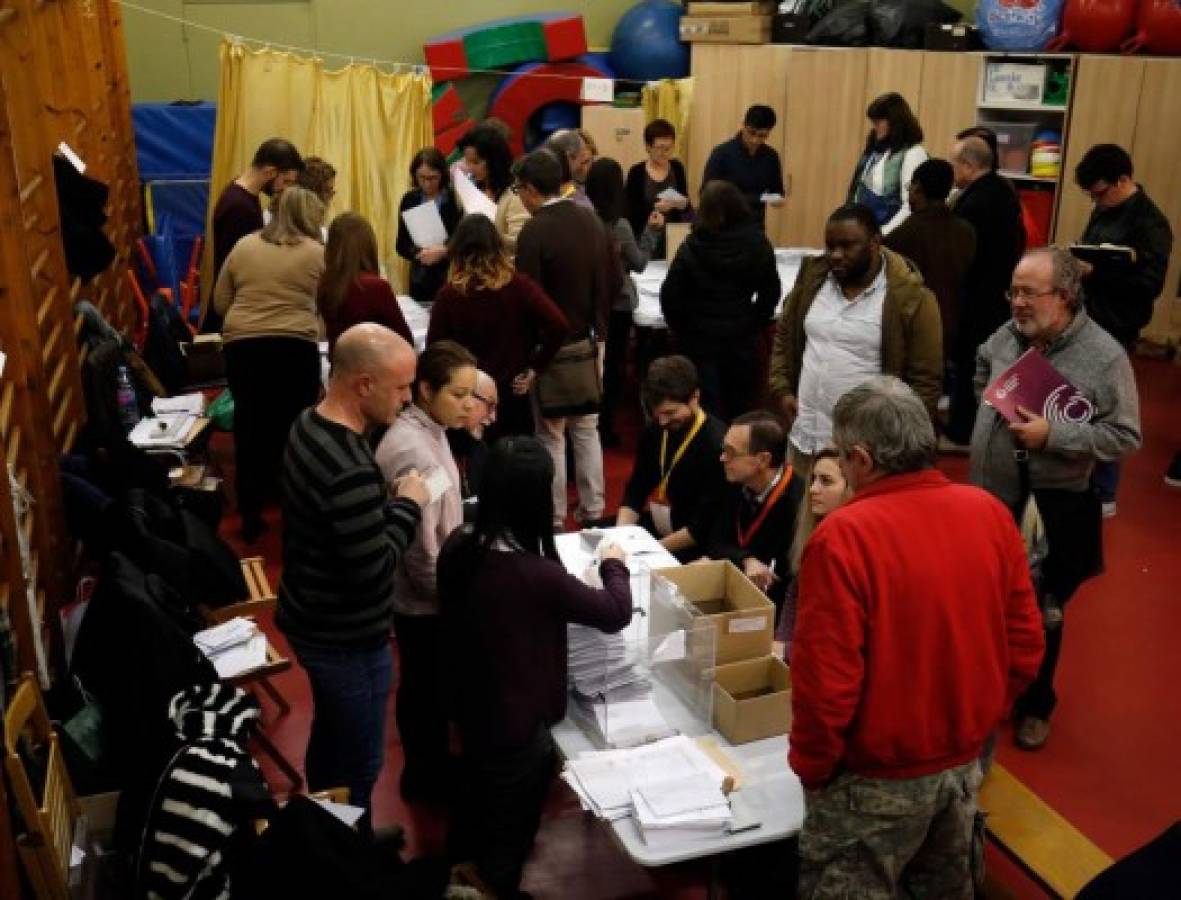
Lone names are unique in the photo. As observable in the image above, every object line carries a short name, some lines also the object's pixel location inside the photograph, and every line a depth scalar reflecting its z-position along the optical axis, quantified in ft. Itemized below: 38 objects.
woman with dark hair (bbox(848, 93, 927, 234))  22.09
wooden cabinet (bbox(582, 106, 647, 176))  29.12
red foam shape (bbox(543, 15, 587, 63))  31.81
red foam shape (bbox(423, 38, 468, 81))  32.09
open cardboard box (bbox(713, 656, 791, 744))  9.63
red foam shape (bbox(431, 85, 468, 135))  31.78
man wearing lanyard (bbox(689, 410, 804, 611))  12.17
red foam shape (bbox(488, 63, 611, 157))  31.91
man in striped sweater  9.86
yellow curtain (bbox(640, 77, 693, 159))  30.78
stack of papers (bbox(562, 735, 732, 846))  8.70
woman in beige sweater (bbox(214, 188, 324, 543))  17.21
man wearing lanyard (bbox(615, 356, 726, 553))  13.38
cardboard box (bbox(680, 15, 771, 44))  31.50
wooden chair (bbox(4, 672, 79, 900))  9.05
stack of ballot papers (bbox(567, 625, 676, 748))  10.00
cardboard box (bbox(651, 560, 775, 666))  10.01
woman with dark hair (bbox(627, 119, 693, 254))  23.63
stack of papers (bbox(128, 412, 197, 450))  17.17
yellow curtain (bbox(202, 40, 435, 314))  26.21
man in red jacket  7.86
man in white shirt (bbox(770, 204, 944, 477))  13.67
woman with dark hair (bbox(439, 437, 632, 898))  9.20
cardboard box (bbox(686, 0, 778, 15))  31.50
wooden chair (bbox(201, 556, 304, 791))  12.59
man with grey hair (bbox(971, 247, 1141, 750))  11.81
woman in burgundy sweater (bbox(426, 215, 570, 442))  15.20
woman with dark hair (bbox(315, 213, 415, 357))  15.72
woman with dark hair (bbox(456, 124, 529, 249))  20.47
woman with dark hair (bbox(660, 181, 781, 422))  17.93
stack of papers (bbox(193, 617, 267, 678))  12.48
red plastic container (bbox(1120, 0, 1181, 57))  25.82
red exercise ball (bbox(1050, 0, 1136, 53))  26.43
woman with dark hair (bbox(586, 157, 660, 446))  20.45
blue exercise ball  32.30
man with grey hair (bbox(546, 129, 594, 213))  20.17
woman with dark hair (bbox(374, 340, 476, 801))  11.08
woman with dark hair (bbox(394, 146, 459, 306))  21.29
